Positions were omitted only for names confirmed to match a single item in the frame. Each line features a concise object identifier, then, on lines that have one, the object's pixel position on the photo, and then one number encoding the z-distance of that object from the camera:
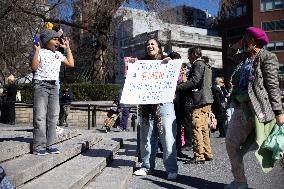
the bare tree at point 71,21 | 21.53
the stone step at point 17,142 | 5.27
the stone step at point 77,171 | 4.56
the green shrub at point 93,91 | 22.95
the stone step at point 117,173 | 5.10
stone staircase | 4.64
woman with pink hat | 4.68
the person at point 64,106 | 16.64
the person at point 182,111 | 7.46
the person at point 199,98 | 6.96
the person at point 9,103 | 16.94
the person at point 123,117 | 15.52
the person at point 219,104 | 9.99
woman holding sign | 5.81
